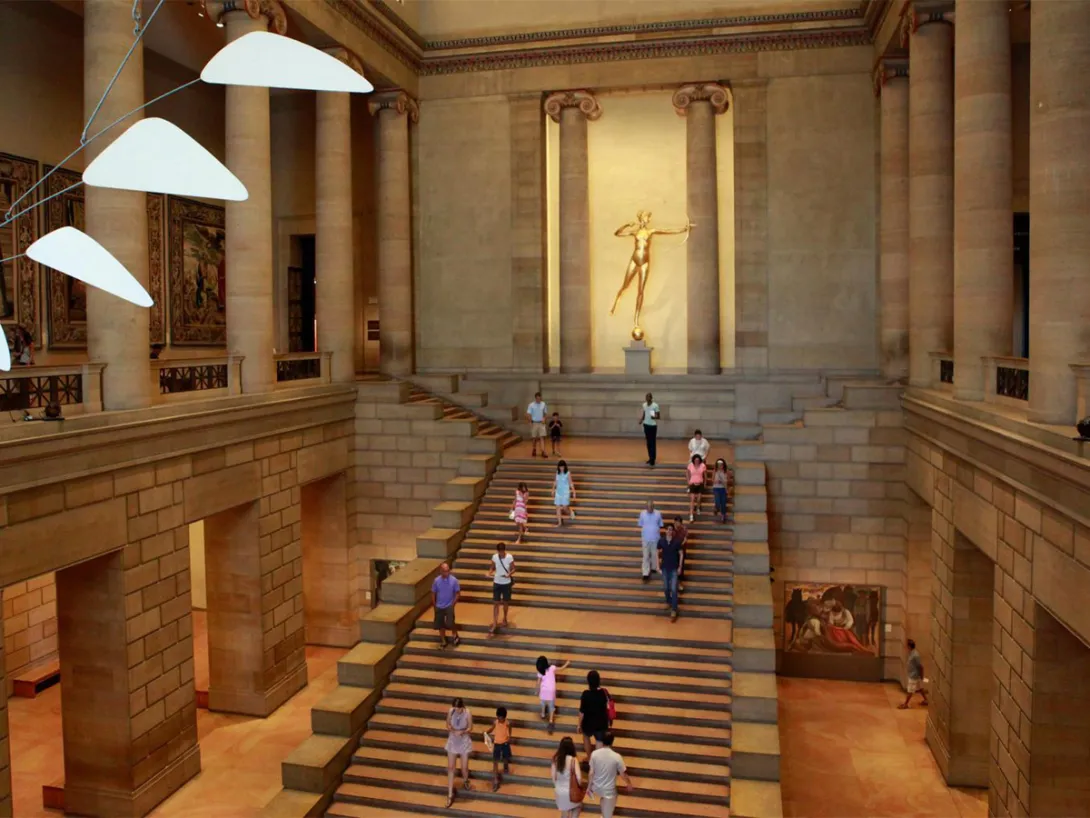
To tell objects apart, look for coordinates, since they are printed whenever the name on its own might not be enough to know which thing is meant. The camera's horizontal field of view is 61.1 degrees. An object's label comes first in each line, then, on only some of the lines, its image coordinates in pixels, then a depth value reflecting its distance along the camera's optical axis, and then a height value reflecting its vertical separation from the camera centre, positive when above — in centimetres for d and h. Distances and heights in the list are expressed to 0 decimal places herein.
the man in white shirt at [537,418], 2041 -114
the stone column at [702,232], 2428 +347
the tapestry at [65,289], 1816 +170
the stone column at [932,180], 1795 +352
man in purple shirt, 1448 -362
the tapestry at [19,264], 1702 +208
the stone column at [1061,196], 1027 +183
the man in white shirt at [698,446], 1769 -159
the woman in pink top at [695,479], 1725 -215
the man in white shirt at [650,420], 1889 -114
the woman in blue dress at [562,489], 1752 -234
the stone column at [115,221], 1331 +222
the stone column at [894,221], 2083 +314
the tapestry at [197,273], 2228 +248
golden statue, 2494 +317
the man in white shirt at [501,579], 1457 -336
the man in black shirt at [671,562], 1473 -318
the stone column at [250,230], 1681 +261
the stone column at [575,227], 2497 +376
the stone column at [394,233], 2414 +355
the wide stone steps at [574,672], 1228 -465
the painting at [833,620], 1828 -513
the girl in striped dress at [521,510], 1719 -267
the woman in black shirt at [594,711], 1172 -439
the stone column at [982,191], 1396 +259
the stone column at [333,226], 2036 +317
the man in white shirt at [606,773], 1048 -464
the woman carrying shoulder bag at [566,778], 1048 -468
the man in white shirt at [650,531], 1573 -285
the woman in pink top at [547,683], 1262 -438
